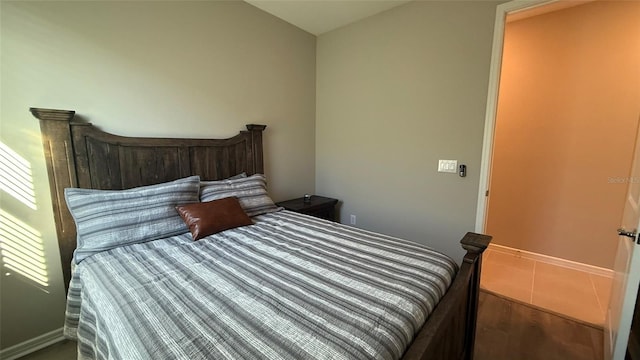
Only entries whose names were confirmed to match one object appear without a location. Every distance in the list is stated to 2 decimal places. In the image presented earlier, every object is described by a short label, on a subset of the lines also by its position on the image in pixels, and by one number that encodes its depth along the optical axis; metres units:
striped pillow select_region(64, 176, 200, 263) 1.52
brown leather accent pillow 1.74
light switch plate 2.32
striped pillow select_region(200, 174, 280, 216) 2.09
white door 1.26
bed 0.86
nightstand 2.79
